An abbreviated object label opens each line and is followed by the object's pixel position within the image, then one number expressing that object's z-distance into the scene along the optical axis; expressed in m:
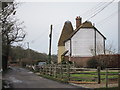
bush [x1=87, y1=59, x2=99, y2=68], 41.41
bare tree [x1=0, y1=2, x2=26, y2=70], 17.66
